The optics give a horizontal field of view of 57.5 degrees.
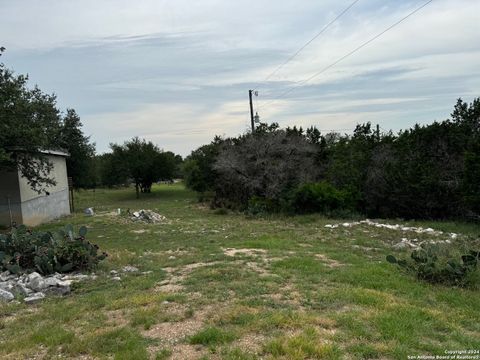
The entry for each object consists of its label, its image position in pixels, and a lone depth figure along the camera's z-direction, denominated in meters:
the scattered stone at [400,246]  10.43
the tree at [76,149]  31.64
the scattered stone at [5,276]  7.72
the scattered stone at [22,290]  6.89
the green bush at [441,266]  6.47
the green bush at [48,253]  8.06
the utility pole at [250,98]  28.61
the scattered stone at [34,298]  6.41
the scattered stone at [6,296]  6.51
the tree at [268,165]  22.58
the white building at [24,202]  18.38
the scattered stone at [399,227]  13.22
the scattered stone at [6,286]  7.01
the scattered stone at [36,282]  7.05
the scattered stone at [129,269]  8.27
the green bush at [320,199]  19.23
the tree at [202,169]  29.16
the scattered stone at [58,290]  6.84
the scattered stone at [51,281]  7.04
